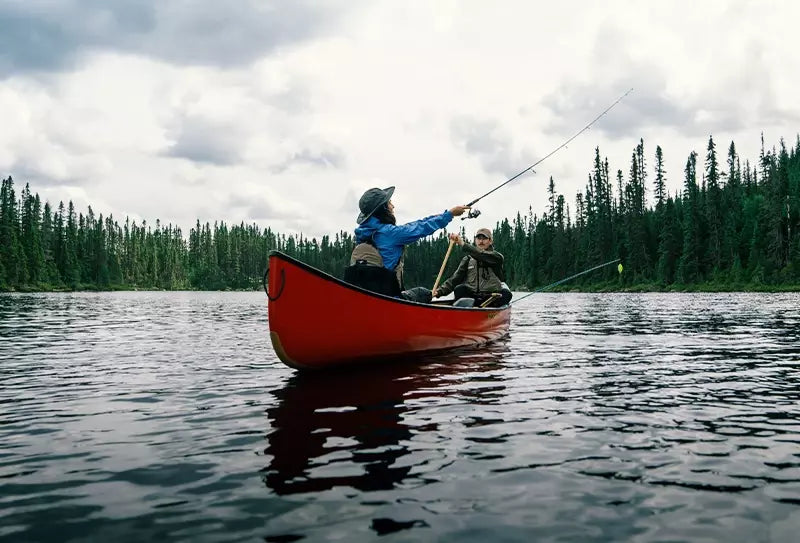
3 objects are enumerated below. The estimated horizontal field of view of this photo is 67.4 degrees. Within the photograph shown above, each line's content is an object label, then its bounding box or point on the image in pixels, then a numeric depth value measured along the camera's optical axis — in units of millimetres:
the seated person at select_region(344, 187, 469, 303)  9961
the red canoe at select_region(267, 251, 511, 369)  8484
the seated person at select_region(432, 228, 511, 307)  14274
